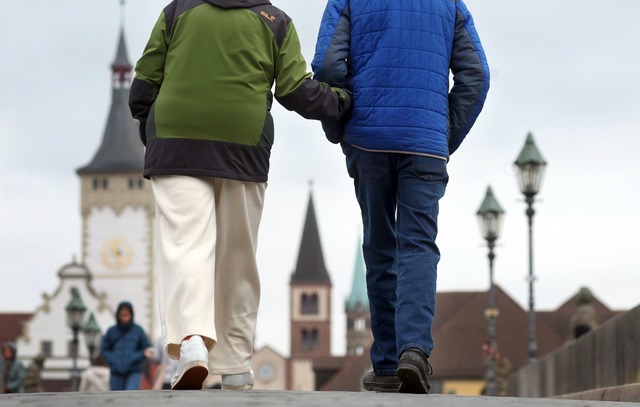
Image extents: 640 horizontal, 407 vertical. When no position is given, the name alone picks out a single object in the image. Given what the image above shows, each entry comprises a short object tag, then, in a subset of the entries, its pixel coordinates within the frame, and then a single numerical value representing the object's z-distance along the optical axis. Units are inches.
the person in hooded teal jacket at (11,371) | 758.5
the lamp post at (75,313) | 1632.6
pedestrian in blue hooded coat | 590.2
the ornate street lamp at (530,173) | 1005.2
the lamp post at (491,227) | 1126.4
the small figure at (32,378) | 959.0
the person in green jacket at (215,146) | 327.9
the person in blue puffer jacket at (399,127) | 338.3
